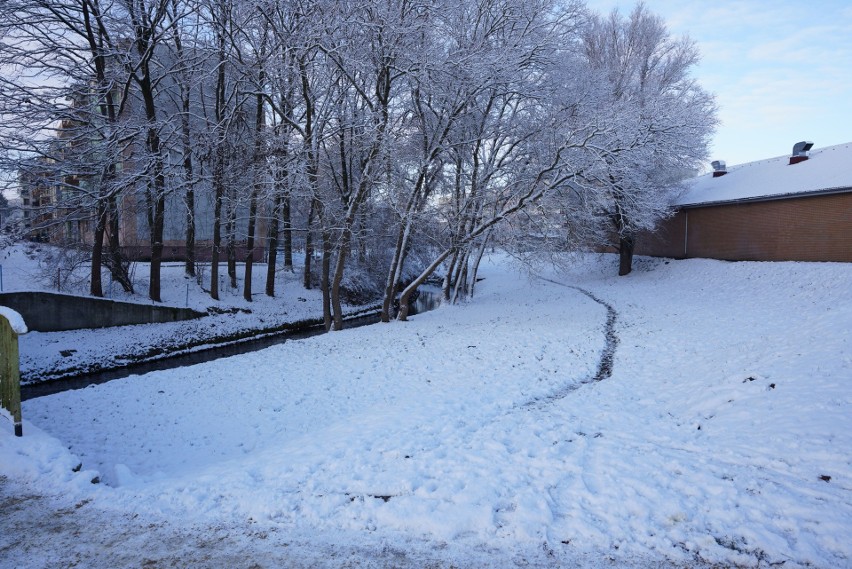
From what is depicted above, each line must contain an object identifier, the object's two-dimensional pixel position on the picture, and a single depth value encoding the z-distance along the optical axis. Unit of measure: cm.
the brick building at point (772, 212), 1953
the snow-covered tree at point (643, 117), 1368
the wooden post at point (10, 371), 554
